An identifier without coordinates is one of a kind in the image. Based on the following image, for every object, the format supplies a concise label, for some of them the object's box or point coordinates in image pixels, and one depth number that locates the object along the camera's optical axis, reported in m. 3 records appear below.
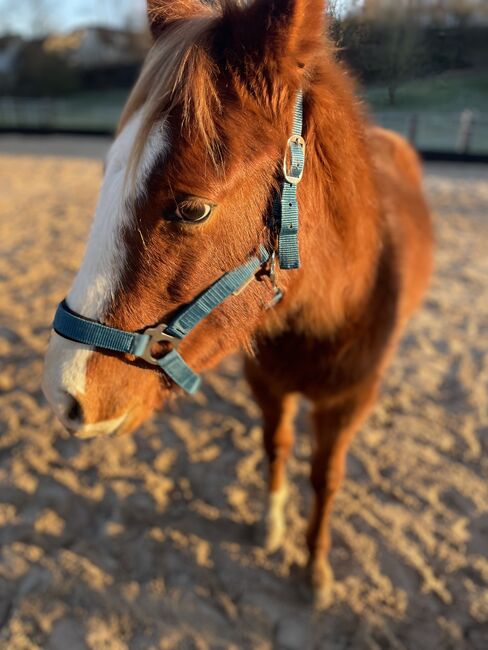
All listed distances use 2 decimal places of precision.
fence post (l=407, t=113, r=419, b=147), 9.94
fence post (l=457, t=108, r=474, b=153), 9.98
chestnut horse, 0.93
